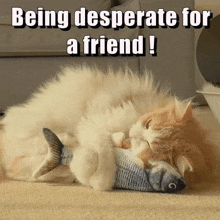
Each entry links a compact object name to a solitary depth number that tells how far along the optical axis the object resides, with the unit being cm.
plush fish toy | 154
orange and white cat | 156
